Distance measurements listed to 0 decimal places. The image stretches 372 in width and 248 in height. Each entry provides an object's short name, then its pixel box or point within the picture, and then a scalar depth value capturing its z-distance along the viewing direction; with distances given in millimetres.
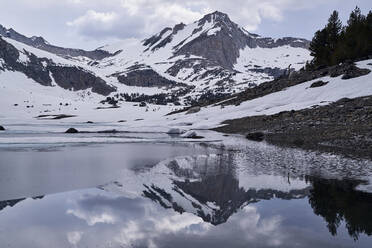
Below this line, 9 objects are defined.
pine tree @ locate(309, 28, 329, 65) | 82750
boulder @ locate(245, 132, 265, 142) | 37844
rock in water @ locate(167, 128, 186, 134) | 52231
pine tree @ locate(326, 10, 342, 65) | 82438
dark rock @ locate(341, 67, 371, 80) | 55594
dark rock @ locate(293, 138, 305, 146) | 31339
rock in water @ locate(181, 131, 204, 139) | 42369
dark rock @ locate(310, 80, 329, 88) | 58406
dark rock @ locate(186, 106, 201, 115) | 76588
